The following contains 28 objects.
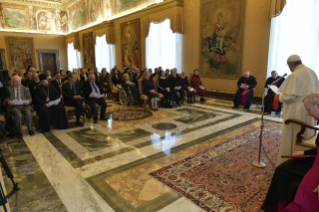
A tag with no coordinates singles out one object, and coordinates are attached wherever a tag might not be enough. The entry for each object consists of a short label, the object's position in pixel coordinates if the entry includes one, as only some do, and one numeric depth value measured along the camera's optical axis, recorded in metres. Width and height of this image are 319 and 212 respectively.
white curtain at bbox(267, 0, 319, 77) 6.82
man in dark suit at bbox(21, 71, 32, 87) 6.58
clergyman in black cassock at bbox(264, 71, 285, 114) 7.15
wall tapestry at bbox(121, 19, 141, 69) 13.52
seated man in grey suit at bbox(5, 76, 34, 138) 5.10
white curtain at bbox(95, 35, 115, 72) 16.23
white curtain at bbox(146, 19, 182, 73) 11.32
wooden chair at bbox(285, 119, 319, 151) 2.69
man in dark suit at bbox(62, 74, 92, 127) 6.05
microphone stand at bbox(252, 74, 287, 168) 3.55
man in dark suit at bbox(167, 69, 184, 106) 8.48
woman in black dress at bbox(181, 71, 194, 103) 8.91
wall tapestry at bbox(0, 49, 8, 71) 18.02
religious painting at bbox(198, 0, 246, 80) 8.49
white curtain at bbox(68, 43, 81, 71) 20.58
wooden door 20.78
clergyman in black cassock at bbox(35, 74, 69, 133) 5.50
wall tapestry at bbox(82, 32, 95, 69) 18.09
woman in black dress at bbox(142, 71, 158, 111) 7.83
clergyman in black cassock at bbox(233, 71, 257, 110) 7.86
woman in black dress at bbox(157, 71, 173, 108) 8.22
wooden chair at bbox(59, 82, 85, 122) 5.98
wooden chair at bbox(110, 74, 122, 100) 9.43
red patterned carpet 2.69
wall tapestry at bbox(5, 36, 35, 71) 18.69
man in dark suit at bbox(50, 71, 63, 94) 6.31
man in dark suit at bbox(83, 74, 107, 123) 6.35
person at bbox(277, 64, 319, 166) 3.02
